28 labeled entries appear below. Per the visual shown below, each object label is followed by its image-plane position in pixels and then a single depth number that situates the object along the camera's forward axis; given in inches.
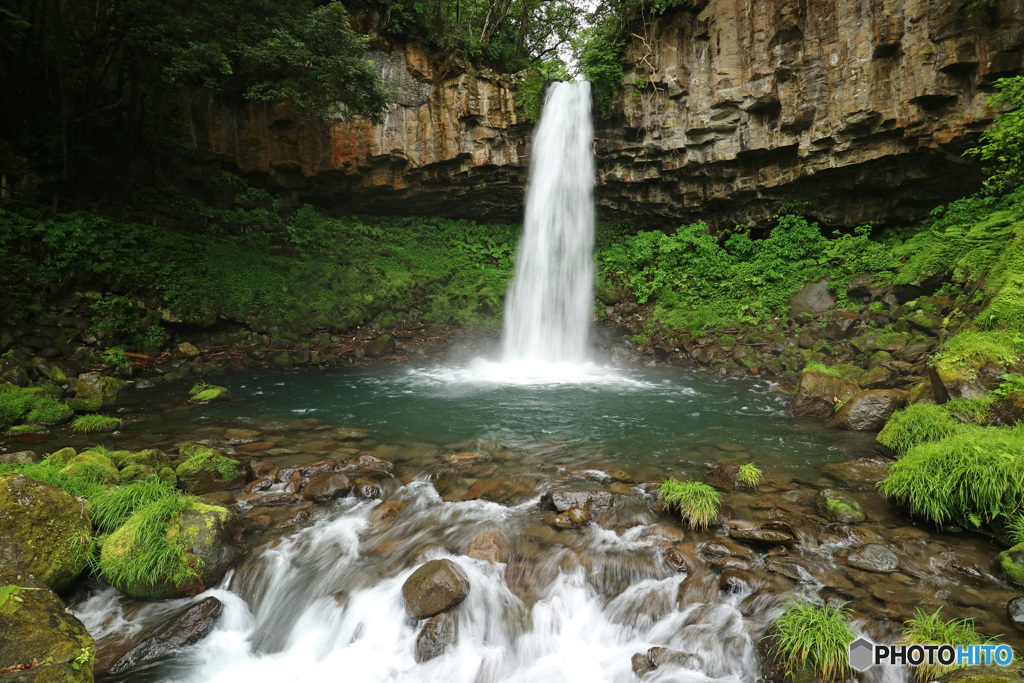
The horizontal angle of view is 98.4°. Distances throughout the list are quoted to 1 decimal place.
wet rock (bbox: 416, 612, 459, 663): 141.7
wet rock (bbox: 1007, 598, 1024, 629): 123.4
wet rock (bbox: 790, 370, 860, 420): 327.0
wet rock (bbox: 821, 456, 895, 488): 218.3
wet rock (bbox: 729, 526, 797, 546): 168.1
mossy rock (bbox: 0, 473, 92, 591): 136.3
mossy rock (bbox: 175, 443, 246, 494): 220.8
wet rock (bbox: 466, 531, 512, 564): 173.6
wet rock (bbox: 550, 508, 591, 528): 191.5
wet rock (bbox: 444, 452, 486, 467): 260.2
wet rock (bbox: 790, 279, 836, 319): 513.3
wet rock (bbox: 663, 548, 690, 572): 162.7
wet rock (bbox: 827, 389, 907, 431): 293.6
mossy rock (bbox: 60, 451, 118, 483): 193.5
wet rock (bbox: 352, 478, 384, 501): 220.5
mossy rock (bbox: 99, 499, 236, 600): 151.5
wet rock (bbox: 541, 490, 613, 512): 203.0
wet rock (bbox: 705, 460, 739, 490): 220.8
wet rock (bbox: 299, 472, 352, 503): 216.2
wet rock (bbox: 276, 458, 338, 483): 235.5
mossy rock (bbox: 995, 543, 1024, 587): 138.8
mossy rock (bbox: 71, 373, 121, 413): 319.4
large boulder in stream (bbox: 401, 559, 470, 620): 151.7
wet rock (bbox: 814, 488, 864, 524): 182.2
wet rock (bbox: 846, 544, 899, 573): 152.4
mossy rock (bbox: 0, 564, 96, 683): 102.0
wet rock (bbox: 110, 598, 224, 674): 134.4
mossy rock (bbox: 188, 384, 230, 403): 368.5
